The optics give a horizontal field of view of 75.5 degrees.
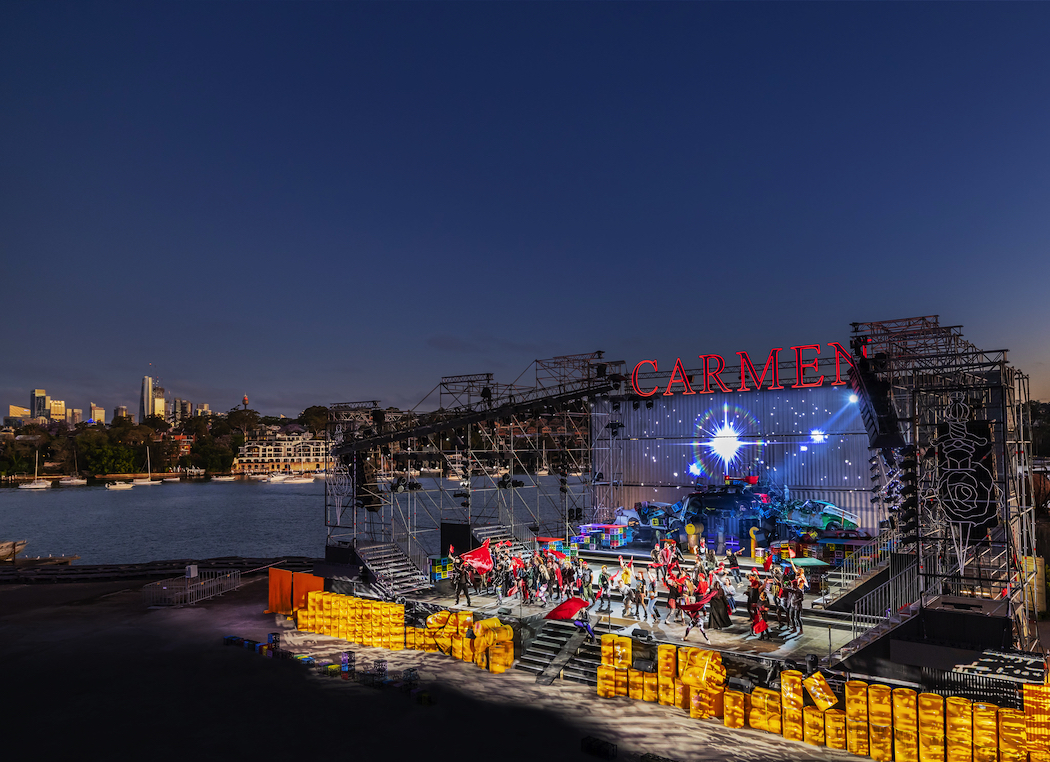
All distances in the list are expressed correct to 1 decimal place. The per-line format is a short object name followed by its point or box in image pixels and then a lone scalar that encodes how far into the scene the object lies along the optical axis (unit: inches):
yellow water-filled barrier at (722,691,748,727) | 594.2
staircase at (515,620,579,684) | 753.0
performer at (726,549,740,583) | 924.8
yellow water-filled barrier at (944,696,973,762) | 506.3
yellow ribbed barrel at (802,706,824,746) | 556.1
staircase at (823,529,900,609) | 845.8
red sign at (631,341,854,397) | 1267.2
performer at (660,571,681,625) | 782.5
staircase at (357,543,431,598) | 994.7
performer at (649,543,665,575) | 872.3
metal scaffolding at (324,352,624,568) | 1154.7
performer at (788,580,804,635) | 742.5
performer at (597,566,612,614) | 889.6
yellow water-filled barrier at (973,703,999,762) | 499.5
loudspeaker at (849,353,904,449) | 775.1
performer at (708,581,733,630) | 762.8
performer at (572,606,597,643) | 750.5
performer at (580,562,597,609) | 873.6
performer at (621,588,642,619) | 817.2
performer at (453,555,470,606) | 943.0
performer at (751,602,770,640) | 719.7
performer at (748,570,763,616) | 745.0
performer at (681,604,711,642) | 751.1
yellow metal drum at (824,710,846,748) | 548.1
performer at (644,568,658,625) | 794.2
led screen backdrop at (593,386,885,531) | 1256.8
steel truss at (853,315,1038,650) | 674.8
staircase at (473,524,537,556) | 1137.7
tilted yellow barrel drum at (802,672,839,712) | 566.3
